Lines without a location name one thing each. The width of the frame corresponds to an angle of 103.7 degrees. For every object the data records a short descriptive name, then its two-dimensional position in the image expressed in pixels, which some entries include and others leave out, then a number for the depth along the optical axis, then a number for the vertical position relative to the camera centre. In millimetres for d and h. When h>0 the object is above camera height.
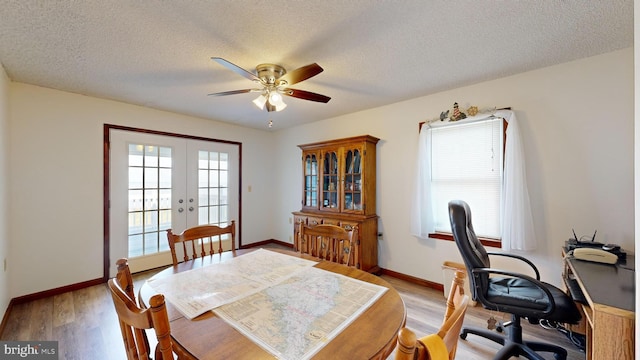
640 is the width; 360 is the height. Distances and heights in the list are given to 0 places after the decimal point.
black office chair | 1552 -777
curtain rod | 2494 +669
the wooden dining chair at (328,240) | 1875 -456
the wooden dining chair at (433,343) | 510 -358
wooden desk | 1075 -585
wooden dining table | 813 -551
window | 2301 -5
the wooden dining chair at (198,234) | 1800 -407
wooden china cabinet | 3236 -121
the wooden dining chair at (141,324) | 699 -408
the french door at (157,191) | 3193 -114
